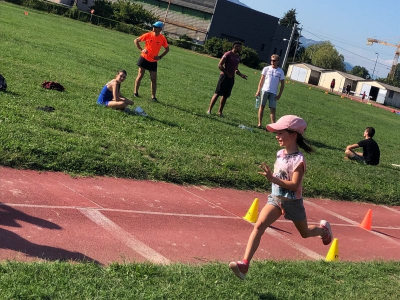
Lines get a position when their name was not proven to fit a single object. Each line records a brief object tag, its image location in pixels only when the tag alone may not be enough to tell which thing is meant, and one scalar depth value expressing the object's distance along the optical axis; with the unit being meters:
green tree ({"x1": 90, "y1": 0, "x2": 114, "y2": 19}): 75.19
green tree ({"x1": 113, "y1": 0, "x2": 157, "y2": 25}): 74.25
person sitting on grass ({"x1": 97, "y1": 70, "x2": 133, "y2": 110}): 12.58
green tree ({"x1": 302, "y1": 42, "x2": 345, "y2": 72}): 143.50
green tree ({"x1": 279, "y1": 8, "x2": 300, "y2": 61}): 140.00
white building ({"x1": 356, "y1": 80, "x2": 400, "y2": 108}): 92.38
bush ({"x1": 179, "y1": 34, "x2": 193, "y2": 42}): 80.30
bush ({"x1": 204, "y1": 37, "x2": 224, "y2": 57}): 69.12
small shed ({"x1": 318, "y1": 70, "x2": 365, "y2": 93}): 97.06
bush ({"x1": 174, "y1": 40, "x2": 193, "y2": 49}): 69.19
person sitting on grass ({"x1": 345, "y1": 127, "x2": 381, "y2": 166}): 14.87
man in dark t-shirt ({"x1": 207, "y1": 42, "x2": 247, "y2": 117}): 15.50
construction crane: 163.00
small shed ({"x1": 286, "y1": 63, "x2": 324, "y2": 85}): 101.44
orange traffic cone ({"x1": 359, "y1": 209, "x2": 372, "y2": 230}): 9.07
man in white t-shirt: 15.35
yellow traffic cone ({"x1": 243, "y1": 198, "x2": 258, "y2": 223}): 7.95
